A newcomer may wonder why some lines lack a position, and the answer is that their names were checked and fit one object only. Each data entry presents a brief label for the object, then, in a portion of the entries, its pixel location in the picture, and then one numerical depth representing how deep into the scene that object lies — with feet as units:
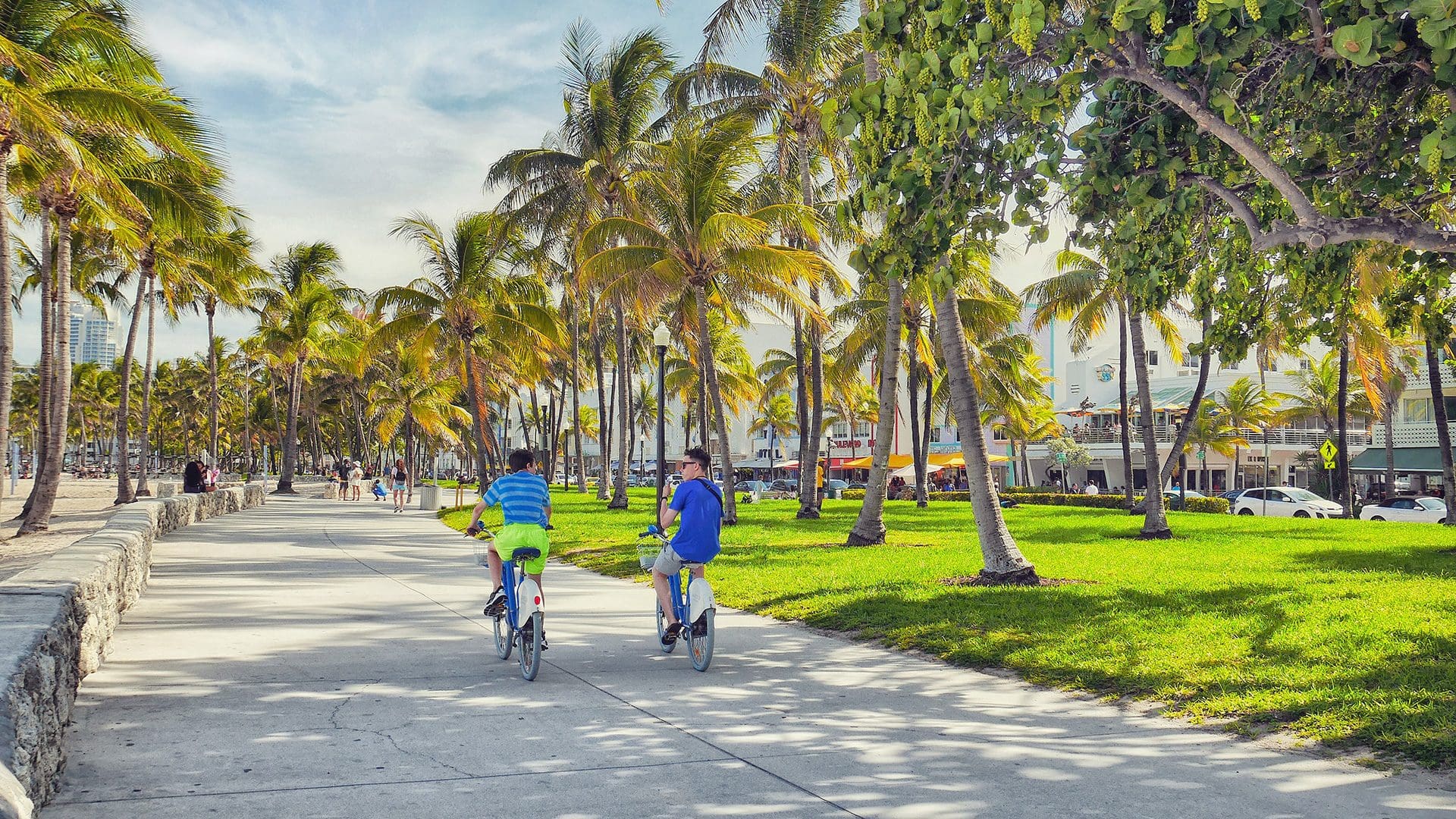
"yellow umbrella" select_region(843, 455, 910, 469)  167.73
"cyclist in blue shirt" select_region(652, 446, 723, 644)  25.39
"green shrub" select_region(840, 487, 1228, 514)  130.21
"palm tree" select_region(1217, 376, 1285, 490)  181.88
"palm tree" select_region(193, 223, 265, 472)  73.72
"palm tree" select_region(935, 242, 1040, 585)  41.88
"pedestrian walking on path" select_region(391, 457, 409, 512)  109.81
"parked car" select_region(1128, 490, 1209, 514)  116.34
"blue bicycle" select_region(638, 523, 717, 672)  25.15
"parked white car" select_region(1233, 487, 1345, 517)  124.77
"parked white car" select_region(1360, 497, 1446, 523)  107.76
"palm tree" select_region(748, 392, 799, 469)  249.34
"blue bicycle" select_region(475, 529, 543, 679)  24.06
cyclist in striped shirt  25.17
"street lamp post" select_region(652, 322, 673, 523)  56.29
